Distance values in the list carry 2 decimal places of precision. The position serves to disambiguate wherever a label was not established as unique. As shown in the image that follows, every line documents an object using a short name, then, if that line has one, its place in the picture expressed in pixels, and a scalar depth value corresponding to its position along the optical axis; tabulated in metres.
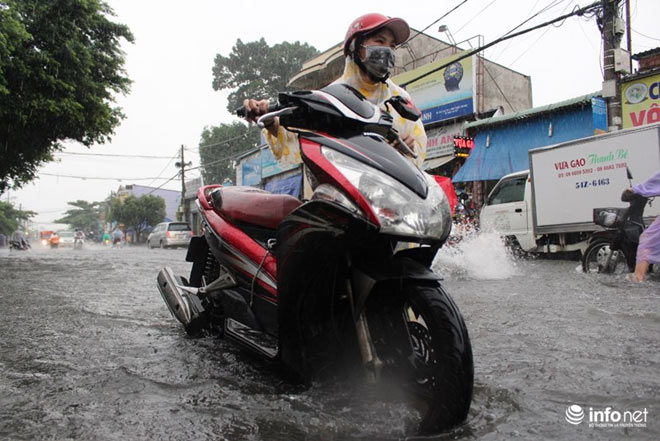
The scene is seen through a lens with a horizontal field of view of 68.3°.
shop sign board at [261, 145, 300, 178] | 25.22
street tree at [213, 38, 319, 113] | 38.25
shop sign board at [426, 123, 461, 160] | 16.81
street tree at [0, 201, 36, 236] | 52.56
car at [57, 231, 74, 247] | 33.22
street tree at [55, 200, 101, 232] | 81.19
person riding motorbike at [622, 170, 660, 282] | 6.00
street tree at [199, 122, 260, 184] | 36.34
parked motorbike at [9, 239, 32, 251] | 26.33
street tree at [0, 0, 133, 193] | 10.94
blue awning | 13.17
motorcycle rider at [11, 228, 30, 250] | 26.41
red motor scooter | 1.68
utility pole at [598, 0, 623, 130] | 10.41
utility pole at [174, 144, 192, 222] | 34.41
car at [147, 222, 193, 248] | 23.89
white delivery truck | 8.12
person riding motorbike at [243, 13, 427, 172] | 2.34
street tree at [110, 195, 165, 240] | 43.06
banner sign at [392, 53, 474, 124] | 16.47
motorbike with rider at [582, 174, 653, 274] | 6.71
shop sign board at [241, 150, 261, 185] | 27.33
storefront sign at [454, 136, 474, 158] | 14.38
